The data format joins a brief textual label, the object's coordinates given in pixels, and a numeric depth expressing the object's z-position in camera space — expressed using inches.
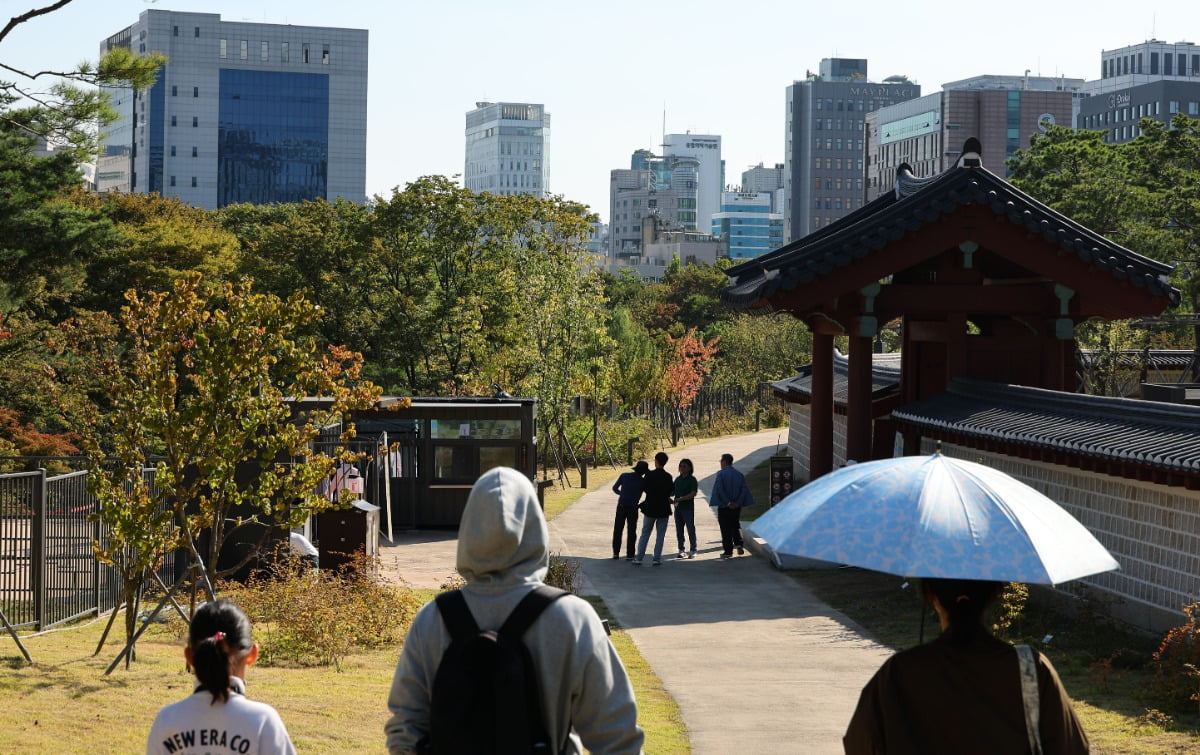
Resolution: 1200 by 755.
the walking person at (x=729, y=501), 848.3
